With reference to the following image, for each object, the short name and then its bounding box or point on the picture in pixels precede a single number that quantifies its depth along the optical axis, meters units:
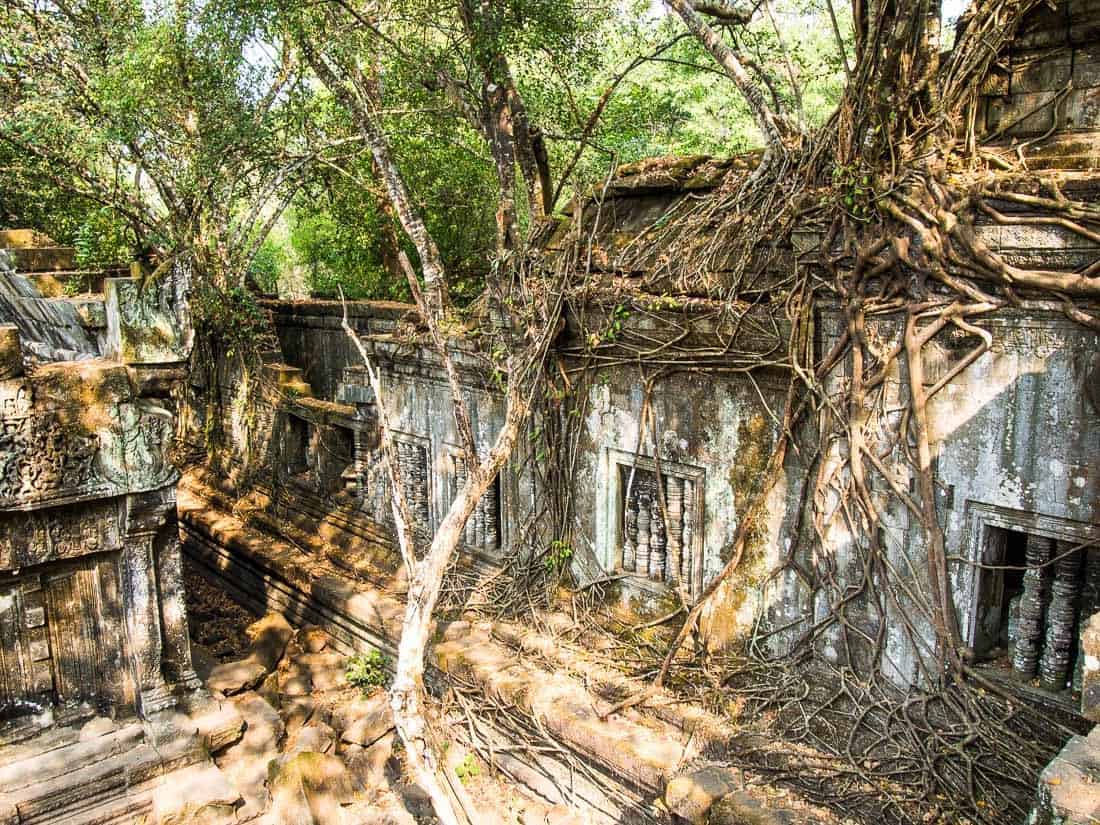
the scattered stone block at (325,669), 7.77
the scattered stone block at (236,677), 6.68
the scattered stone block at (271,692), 6.95
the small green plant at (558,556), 6.96
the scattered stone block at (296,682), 7.47
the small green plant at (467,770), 6.14
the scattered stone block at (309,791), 5.52
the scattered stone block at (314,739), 6.30
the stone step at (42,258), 8.21
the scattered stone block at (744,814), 4.37
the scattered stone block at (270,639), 7.82
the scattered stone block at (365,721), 6.78
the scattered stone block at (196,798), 5.31
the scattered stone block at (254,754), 5.65
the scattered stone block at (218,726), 5.76
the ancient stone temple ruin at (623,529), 4.34
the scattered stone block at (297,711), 6.95
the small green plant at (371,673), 7.73
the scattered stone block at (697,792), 4.55
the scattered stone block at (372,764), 6.33
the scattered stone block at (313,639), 8.26
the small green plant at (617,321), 6.18
